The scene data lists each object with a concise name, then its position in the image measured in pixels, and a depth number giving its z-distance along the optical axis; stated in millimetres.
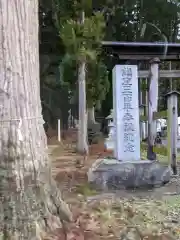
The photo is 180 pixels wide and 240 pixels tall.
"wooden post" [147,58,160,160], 7207
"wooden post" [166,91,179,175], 6816
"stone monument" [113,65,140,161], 6180
